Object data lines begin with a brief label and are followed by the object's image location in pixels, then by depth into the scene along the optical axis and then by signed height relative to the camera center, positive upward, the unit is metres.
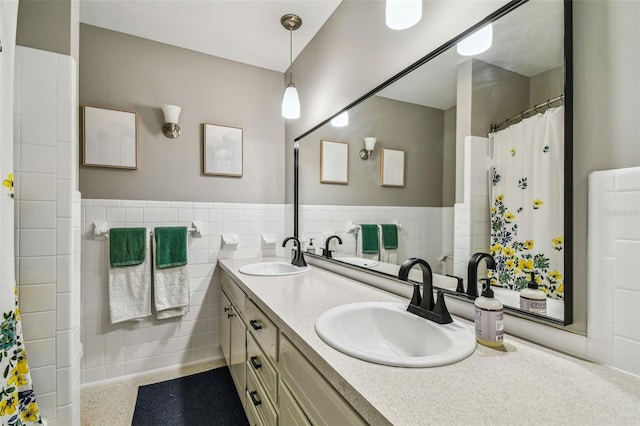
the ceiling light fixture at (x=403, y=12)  1.05 +0.73
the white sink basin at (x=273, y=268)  1.93 -0.40
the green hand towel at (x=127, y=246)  1.93 -0.24
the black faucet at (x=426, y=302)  0.88 -0.29
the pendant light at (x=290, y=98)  1.89 +0.74
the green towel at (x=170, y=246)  2.05 -0.26
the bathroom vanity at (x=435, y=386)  0.52 -0.36
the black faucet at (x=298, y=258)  1.98 -0.32
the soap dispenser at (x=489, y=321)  0.76 -0.29
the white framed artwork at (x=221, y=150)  2.28 +0.49
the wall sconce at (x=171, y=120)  2.10 +0.66
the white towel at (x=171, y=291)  2.04 -0.58
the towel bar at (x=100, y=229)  1.91 -0.13
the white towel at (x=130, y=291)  1.93 -0.55
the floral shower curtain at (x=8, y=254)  0.90 -0.14
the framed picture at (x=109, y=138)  1.92 +0.50
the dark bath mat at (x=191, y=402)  1.61 -1.17
